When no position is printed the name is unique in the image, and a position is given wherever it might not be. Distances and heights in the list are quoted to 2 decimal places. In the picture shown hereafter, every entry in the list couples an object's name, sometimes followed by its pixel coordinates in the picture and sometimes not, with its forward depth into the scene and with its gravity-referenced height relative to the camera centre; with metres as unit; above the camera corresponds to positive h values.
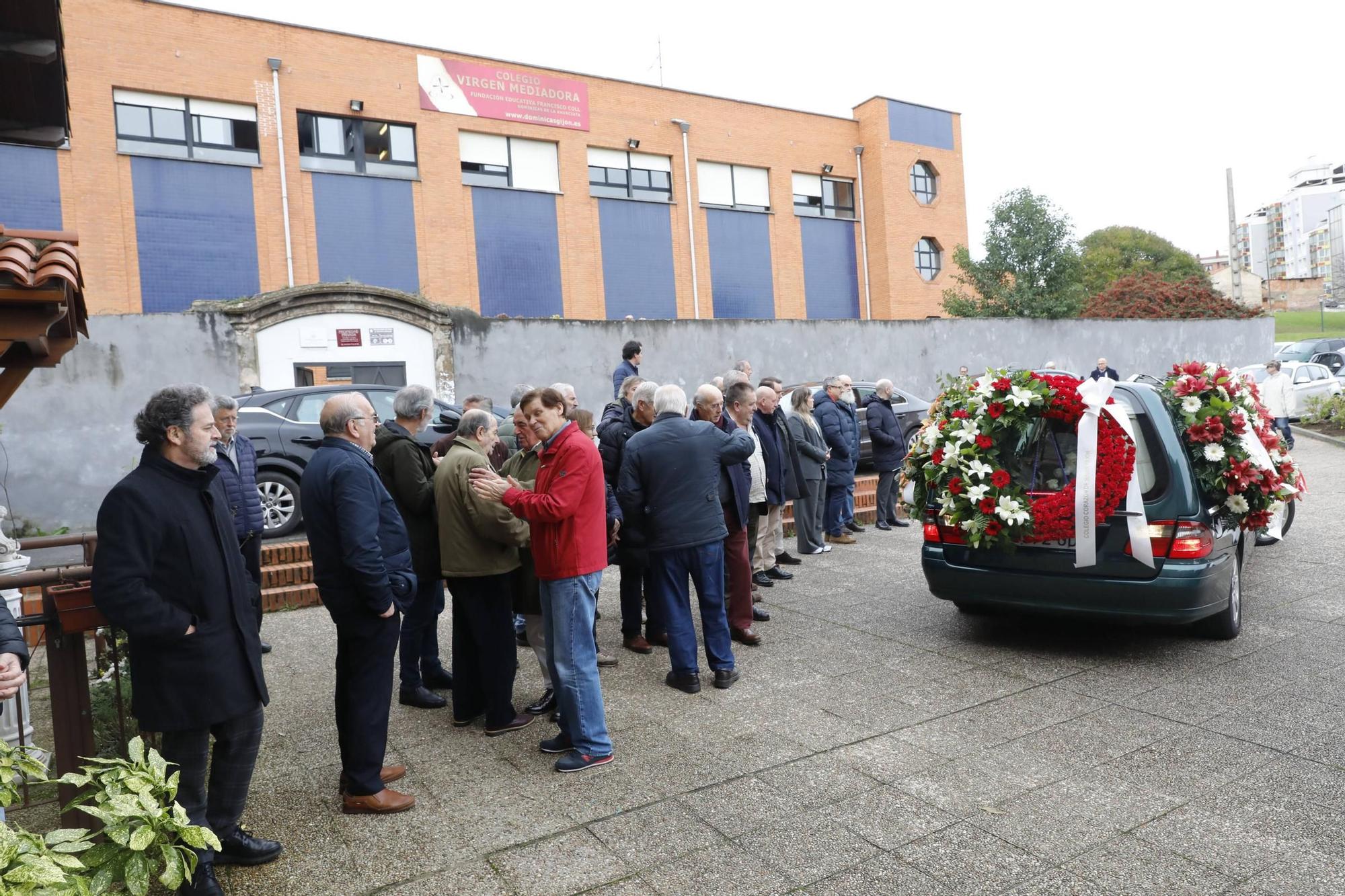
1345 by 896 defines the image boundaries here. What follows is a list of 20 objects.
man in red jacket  4.44 -0.63
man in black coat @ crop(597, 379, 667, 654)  6.42 -1.10
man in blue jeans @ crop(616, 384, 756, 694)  5.39 -0.61
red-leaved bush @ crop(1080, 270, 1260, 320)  30.59 +2.59
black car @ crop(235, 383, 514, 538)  9.65 -0.03
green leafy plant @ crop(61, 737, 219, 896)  2.26 -0.94
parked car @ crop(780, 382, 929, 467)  13.62 -0.26
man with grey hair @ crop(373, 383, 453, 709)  5.19 -0.54
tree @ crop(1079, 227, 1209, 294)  55.31 +7.34
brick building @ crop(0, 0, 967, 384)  21.47 +6.67
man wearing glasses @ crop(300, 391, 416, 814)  3.89 -0.62
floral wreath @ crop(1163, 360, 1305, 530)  5.85 -0.47
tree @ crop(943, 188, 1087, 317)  32.28 +4.21
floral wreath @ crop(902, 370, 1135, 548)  5.57 -0.48
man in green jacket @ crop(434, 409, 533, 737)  4.84 -0.72
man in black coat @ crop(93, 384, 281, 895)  3.15 -0.51
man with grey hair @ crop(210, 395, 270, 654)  5.92 -0.25
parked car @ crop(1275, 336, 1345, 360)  33.28 +0.70
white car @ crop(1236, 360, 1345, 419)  21.73 -0.32
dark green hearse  5.41 -1.12
